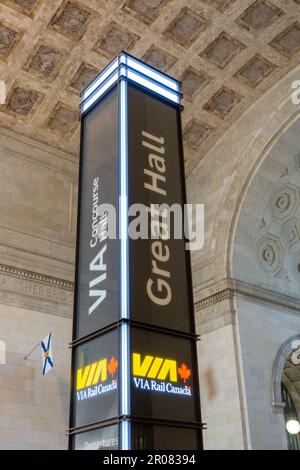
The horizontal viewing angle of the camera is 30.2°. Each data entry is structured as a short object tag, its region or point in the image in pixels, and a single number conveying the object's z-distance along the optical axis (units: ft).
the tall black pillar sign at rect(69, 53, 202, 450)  17.56
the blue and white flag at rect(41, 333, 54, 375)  42.91
